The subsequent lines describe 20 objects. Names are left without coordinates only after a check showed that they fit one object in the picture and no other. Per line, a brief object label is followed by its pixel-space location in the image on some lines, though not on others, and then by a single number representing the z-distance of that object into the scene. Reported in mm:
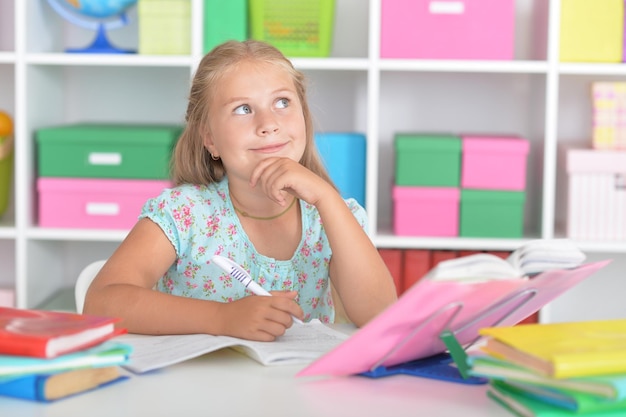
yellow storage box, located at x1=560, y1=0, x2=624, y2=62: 2551
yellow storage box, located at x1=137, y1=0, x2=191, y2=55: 2639
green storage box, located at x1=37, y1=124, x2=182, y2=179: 2639
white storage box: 2572
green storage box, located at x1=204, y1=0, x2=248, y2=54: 2611
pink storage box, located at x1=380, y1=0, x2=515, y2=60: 2566
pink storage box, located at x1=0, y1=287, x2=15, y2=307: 2760
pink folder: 922
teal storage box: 2604
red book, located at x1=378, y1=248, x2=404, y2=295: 2660
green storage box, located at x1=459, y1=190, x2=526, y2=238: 2598
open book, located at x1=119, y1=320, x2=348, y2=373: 1059
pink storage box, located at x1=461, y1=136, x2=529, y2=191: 2588
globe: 2697
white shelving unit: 2787
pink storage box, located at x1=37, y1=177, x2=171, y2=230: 2652
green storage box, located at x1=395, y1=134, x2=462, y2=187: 2590
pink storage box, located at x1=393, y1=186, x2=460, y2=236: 2604
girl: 1448
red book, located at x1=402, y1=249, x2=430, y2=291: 2660
